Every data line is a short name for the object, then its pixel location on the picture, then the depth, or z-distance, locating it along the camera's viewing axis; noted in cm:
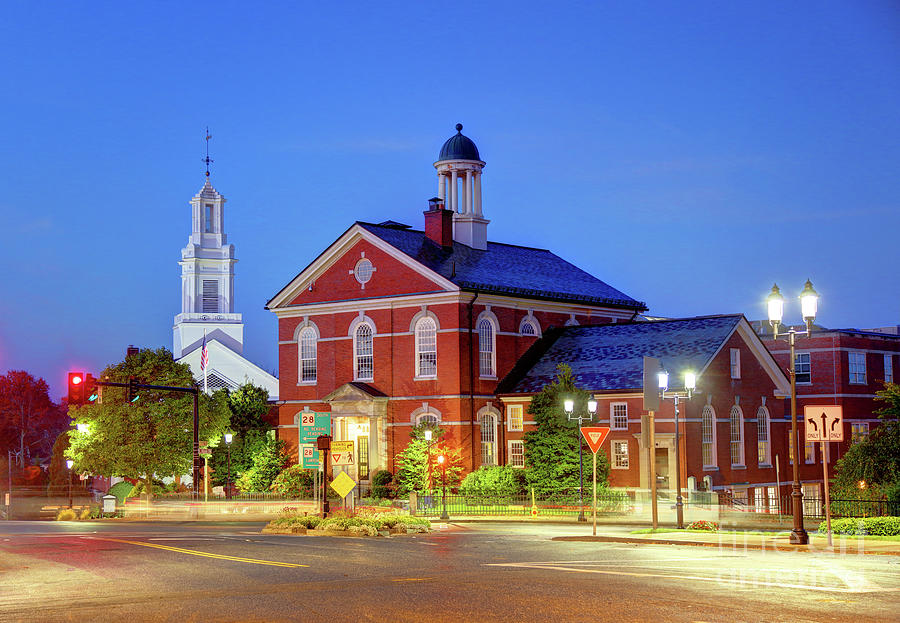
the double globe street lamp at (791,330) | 2669
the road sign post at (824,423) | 2719
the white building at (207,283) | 12300
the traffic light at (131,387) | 5006
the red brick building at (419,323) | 5809
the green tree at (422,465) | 5600
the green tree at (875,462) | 3825
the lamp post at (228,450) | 6027
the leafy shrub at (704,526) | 3222
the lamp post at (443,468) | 4509
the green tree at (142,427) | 6109
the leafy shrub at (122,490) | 6611
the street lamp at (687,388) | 3341
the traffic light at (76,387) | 3956
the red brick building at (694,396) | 5266
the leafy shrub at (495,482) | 5309
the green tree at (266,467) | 6178
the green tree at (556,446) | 5072
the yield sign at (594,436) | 3316
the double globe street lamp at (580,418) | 4254
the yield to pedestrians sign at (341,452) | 3777
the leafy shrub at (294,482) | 5884
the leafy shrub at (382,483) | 5644
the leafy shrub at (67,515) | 6309
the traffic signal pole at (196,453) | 5548
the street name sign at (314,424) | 4116
